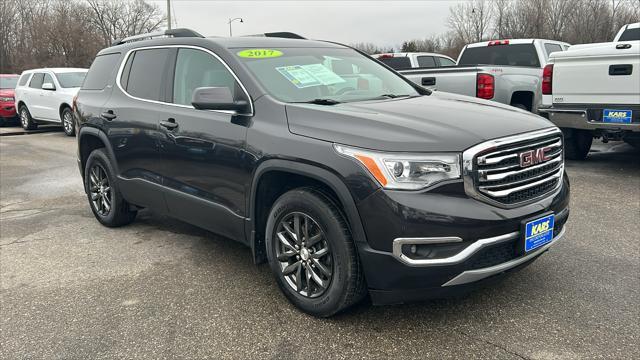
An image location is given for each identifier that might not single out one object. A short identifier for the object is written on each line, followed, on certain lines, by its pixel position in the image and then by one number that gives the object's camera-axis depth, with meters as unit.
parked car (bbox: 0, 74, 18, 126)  16.67
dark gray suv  2.63
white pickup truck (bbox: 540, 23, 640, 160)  6.18
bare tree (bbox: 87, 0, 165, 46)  49.92
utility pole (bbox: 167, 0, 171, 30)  24.95
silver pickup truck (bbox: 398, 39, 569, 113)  8.21
